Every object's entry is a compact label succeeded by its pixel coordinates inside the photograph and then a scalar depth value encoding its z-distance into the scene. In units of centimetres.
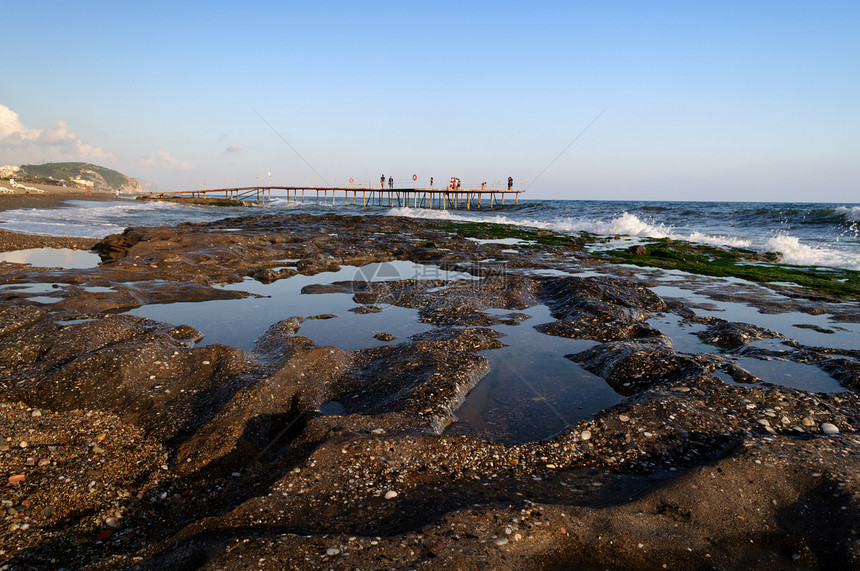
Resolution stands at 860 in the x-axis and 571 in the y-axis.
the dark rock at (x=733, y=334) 803
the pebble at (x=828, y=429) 486
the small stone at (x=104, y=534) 337
